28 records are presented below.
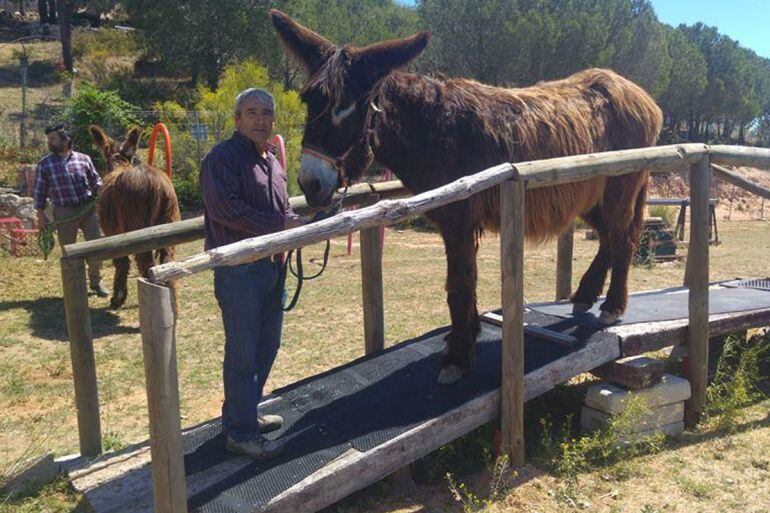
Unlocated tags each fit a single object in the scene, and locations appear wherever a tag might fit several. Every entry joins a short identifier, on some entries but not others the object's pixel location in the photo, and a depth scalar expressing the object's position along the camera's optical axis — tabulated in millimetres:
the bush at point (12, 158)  15648
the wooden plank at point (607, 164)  3559
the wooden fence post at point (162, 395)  2295
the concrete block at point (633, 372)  4102
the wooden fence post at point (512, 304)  3512
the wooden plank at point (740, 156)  4449
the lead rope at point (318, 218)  3098
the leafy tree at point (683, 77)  39188
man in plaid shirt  7633
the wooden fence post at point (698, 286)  4359
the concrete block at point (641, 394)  3988
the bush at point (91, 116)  17516
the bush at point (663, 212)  15788
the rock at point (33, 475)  3293
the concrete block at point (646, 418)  4039
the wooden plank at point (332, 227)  2338
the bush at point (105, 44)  35781
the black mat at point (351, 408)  2922
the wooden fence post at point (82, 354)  3498
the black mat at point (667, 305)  4734
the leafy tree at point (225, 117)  16703
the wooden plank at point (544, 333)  4211
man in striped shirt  2986
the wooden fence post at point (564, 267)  5988
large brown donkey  3277
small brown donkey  7168
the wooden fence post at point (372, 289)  4586
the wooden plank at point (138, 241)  3562
